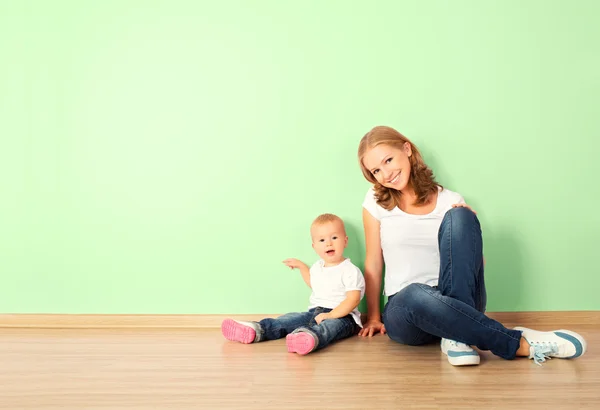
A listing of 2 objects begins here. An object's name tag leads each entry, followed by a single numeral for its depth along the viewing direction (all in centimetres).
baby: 183
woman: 150
